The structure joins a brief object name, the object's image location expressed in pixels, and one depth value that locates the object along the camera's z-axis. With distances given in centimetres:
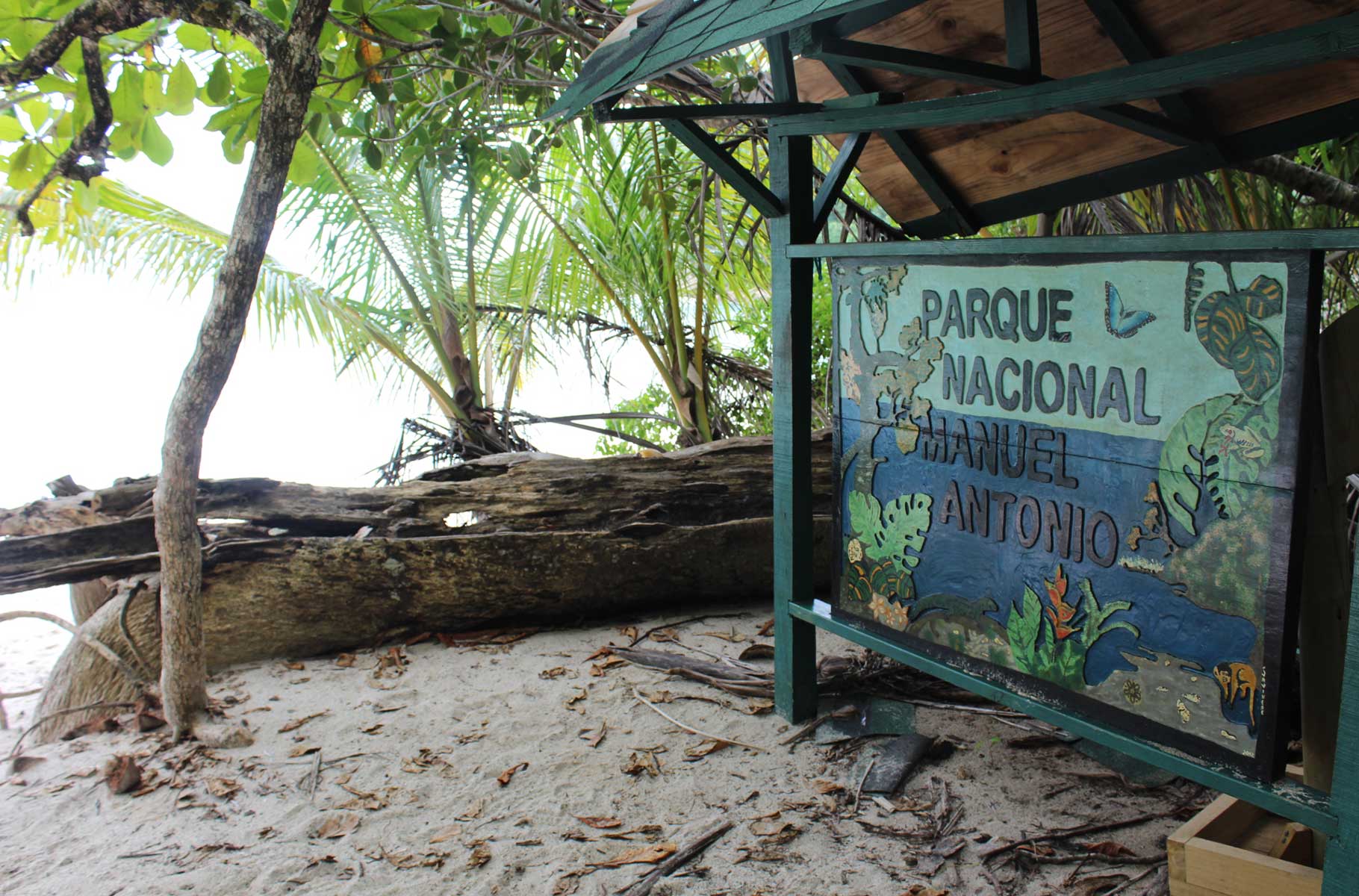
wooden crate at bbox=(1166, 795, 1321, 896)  197
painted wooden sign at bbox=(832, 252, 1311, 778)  192
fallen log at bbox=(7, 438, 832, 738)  365
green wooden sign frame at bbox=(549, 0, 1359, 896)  183
